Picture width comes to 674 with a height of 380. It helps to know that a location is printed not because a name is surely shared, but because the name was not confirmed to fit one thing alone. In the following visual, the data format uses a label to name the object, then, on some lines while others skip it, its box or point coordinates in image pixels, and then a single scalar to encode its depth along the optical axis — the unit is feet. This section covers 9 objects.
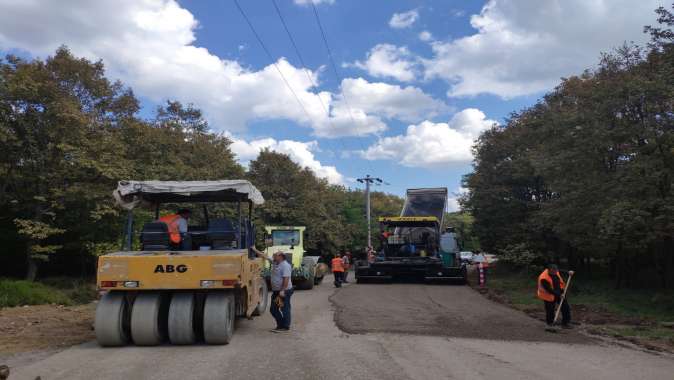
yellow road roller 26.25
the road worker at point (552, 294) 34.99
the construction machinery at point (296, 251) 63.67
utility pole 149.29
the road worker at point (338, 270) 69.51
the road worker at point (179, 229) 30.35
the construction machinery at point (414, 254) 69.46
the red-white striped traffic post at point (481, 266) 70.65
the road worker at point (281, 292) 31.68
